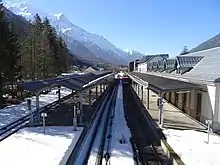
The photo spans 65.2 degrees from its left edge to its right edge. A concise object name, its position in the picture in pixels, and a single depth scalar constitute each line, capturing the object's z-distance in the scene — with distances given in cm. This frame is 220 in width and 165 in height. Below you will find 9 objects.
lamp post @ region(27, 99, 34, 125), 963
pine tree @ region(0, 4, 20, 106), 1495
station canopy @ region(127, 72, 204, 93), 970
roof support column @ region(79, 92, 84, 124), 1003
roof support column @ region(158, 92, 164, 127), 940
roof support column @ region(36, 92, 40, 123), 1032
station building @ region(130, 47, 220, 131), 908
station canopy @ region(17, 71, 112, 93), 1025
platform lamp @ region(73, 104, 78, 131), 897
